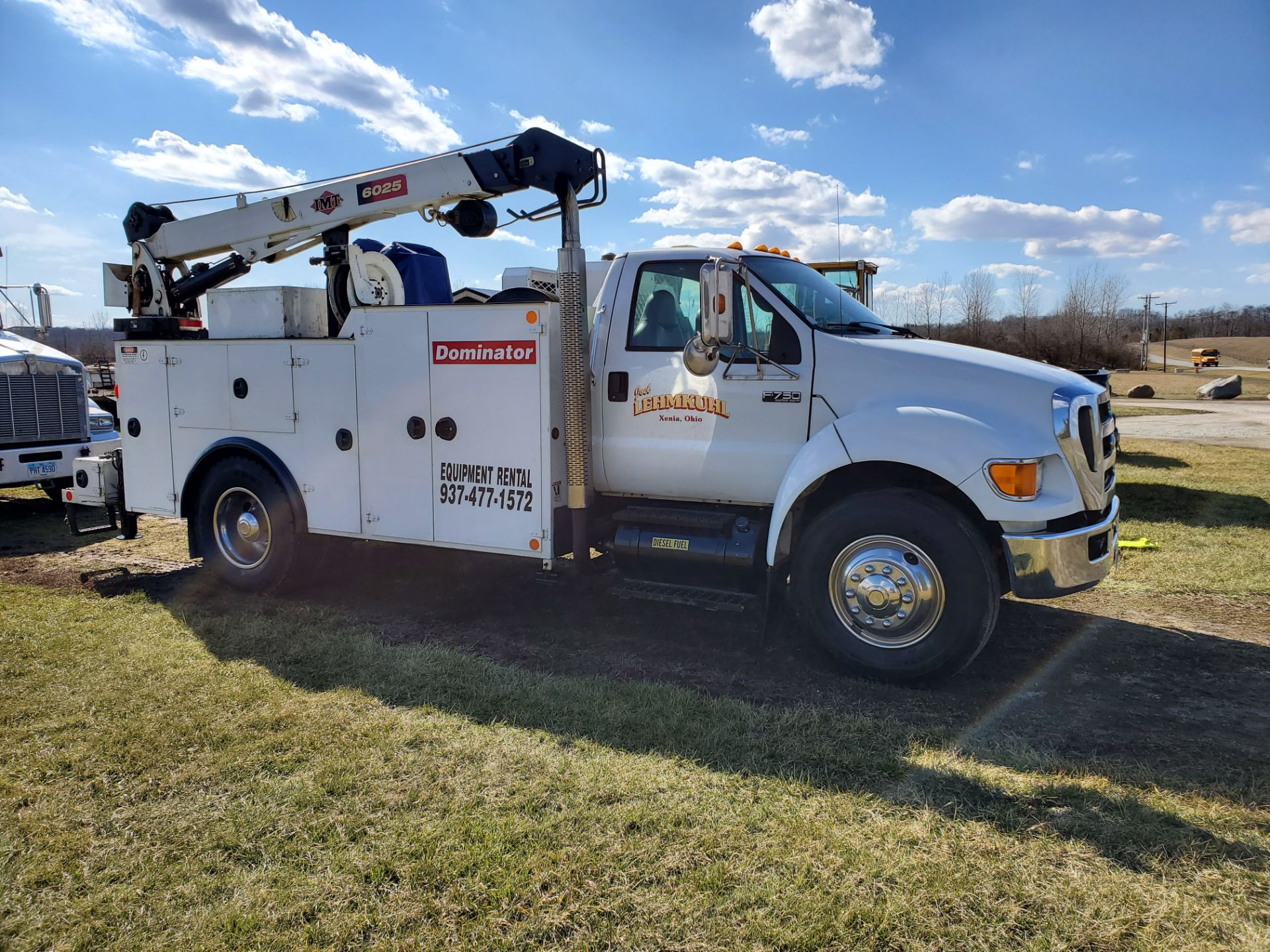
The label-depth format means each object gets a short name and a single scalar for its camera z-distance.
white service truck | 4.43
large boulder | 28.84
